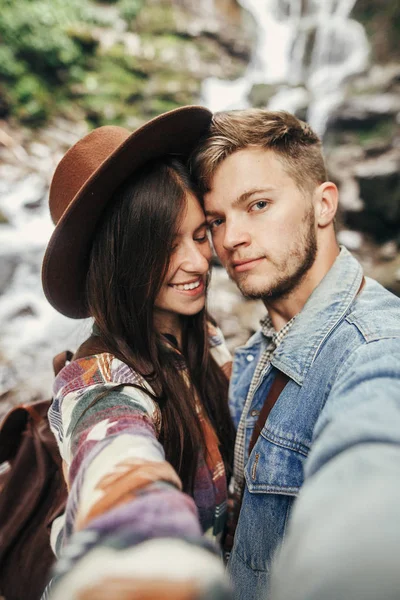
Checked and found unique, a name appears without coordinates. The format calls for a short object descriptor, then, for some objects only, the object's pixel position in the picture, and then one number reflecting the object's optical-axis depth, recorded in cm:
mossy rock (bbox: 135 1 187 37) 376
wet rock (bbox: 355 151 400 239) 189
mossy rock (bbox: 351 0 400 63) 285
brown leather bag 45
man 25
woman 34
